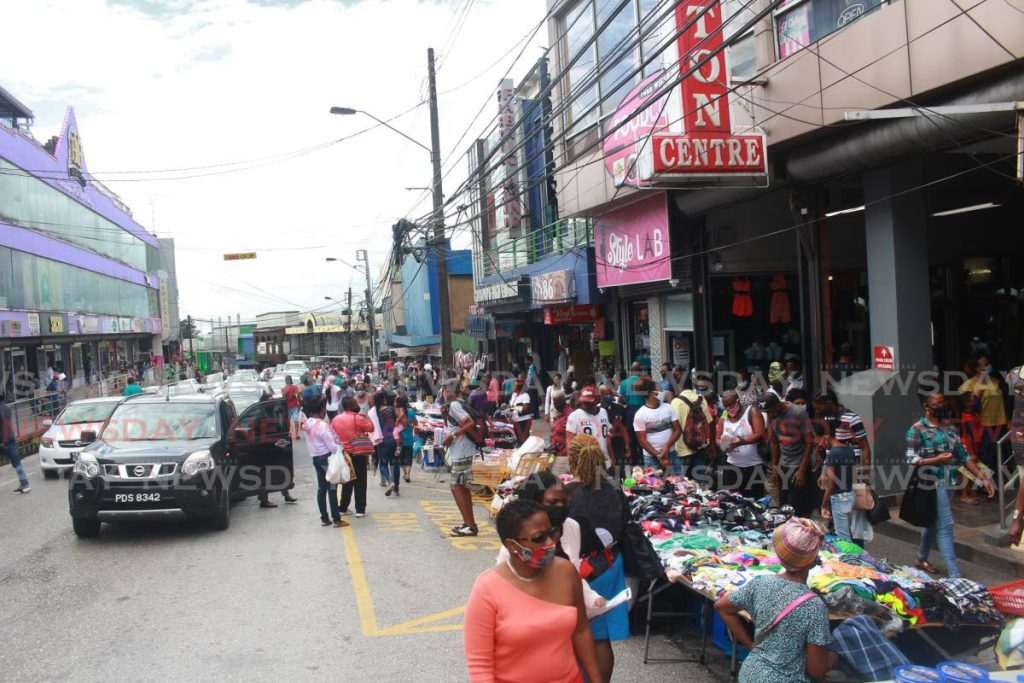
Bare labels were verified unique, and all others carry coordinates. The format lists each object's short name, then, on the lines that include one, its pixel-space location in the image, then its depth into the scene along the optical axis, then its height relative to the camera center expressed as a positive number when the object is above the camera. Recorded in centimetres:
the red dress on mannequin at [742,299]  1653 +37
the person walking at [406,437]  1485 -187
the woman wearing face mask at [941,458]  729 -136
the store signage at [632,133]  1336 +341
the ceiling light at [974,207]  1419 +170
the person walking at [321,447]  1055 -137
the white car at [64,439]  1605 -163
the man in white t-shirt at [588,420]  1022 -117
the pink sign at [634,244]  1630 +170
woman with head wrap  381 -143
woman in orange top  329 -117
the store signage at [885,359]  1107 -68
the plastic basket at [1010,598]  491 -180
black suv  959 -141
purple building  3266 +452
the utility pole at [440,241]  2133 +244
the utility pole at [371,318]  4884 +129
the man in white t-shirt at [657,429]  1048 -137
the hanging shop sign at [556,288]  2069 +103
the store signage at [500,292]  2405 +124
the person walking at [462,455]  1002 -151
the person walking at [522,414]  1569 -162
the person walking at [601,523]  463 -127
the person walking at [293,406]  2261 -174
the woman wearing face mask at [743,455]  962 -165
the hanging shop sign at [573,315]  2125 +31
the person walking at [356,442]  1096 -137
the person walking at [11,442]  1365 -140
